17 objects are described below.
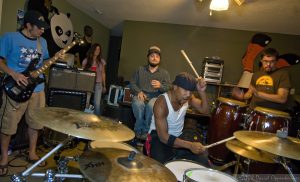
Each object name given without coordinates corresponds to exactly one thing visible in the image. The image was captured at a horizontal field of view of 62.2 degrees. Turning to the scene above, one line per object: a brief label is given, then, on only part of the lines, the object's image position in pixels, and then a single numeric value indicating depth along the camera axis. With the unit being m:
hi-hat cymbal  1.23
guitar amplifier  3.42
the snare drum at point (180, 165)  1.71
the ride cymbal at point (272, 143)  1.63
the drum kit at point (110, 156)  1.26
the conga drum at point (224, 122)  3.45
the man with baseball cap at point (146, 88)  3.61
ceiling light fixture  3.45
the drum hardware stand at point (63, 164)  1.55
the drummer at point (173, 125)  2.14
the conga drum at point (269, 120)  2.71
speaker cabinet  3.24
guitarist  2.44
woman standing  4.57
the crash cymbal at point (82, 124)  1.27
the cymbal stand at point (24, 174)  1.38
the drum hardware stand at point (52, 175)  1.37
